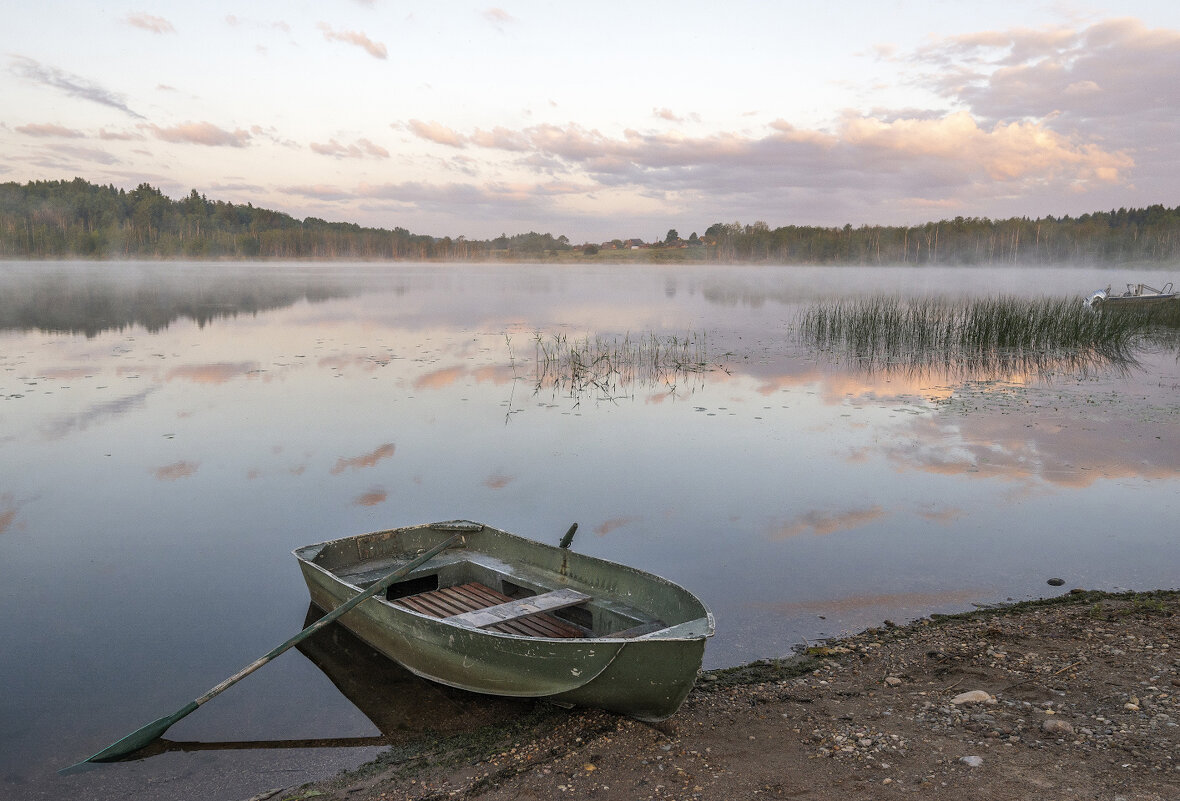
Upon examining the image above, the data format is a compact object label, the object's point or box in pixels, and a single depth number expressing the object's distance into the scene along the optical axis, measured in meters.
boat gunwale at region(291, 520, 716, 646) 4.69
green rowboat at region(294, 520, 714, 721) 4.69
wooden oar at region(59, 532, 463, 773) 4.84
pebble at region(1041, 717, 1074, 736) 4.34
